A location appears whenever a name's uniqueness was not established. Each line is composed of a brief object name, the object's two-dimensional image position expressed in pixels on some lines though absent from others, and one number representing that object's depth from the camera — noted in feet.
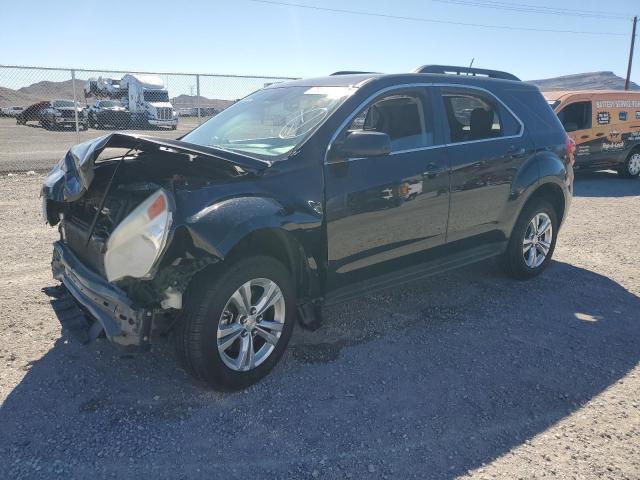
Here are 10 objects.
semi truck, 86.63
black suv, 9.40
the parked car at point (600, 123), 38.73
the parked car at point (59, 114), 81.64
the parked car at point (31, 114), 85.41
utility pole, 144.66
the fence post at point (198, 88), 45.98
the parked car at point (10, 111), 113.39
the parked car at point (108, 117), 83.50
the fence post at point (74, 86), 39.48
